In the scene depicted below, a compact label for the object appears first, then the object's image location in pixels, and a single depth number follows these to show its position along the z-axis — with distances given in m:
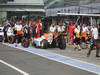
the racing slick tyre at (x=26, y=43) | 22.16
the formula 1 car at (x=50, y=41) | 21.47
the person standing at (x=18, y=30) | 24.05
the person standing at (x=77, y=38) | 20.84
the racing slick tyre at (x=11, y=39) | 24.84
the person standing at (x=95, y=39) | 17.19
